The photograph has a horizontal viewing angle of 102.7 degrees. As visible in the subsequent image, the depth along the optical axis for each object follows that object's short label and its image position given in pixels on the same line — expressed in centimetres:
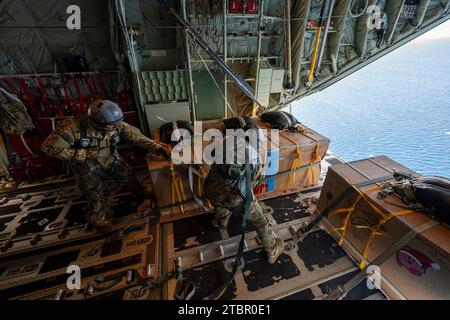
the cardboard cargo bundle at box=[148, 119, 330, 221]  280
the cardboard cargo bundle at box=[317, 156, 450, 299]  166
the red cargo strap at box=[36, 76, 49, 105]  377
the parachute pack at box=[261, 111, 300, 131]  353
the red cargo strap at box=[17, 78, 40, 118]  370
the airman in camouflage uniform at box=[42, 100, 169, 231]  244
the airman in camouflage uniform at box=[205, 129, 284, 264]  204
